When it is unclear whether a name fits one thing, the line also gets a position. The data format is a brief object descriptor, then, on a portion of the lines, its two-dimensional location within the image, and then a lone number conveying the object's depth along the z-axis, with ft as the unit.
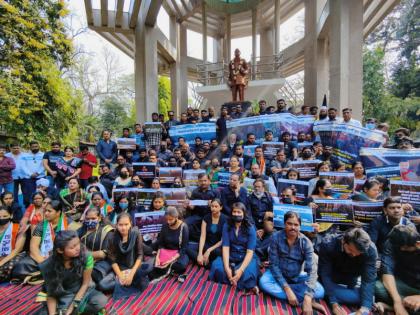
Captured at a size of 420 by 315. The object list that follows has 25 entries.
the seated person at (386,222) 11.64
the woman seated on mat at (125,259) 12.24
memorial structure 32.68
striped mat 11.09
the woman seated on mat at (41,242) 13.35
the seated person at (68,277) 9.53
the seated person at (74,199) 16.62
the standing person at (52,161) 21.77
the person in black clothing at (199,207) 16.92
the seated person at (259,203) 16.39
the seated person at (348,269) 10.05
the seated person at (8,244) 13.39
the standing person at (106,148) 25.61
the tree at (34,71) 34.91
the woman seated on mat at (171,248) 13.66
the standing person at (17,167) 21.85
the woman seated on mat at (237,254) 12.68
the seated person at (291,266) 11.14
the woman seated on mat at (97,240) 12.43
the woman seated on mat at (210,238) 14.67
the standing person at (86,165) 21.95
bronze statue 47.03
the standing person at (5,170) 20.93
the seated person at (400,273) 9.78
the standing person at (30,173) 22.03
